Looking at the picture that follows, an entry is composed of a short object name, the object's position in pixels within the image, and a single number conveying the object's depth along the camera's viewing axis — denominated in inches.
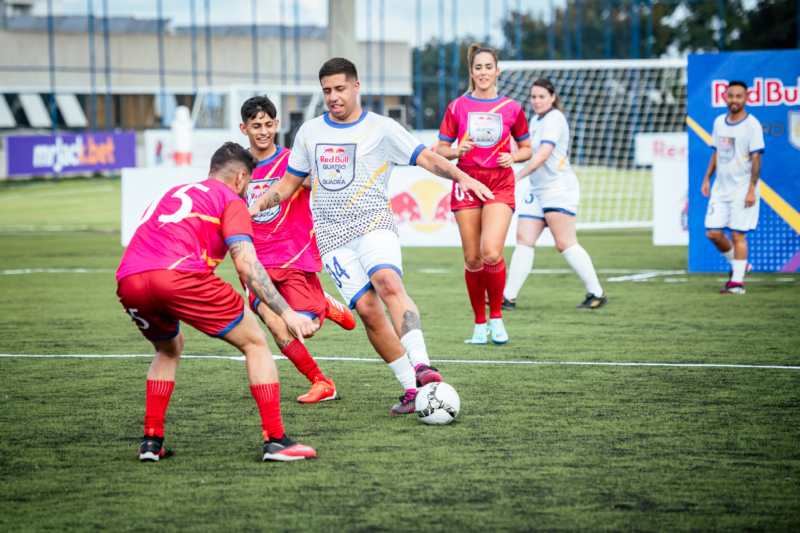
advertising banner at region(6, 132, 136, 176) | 2669.8
